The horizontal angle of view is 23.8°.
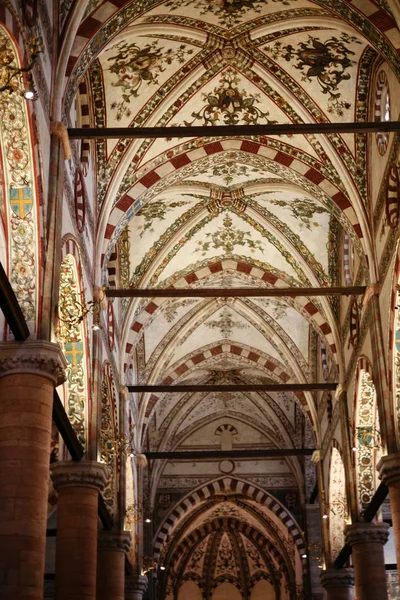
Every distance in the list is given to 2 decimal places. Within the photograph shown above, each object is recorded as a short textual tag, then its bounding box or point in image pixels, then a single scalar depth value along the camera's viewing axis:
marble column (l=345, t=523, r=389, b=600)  19.22
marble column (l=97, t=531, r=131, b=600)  18.62
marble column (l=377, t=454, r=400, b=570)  15.33
